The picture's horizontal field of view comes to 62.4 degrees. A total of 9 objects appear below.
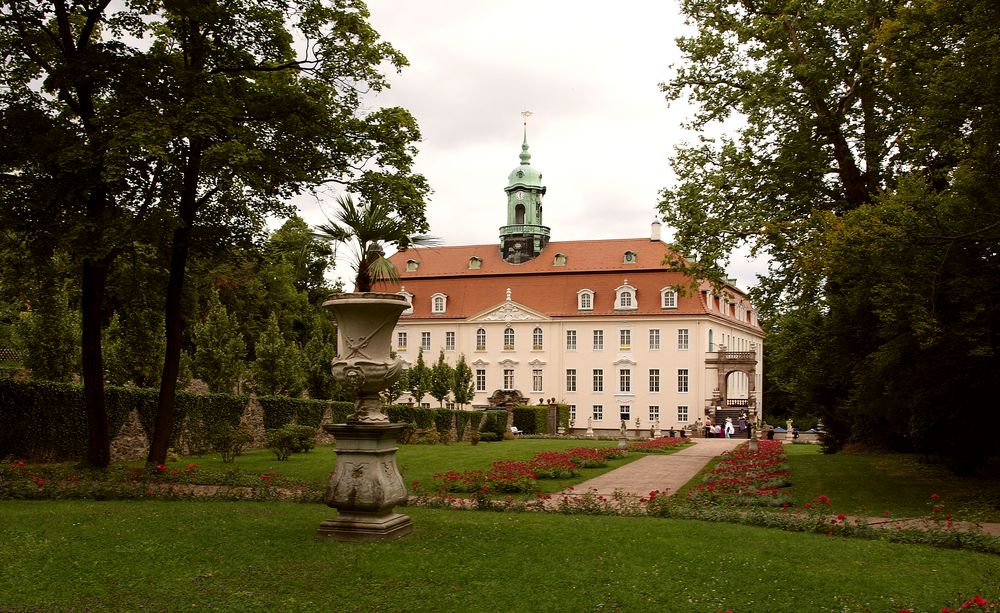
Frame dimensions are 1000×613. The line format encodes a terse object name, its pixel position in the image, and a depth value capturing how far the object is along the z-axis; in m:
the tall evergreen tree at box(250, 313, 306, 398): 30.17
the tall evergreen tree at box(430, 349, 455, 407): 43.97
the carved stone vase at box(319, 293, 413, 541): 8.66
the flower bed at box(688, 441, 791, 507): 13.12
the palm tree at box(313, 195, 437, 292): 9.29
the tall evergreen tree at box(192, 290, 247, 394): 27.66
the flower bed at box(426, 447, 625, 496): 14.53
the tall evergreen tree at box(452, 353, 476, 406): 45.44
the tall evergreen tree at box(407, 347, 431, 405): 44.78
